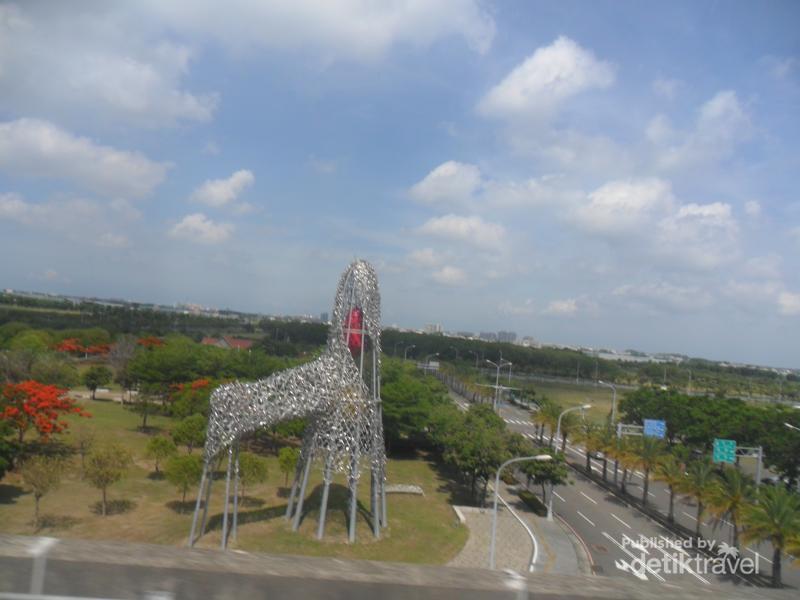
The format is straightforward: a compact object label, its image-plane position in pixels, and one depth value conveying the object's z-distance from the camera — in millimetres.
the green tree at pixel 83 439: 26375
